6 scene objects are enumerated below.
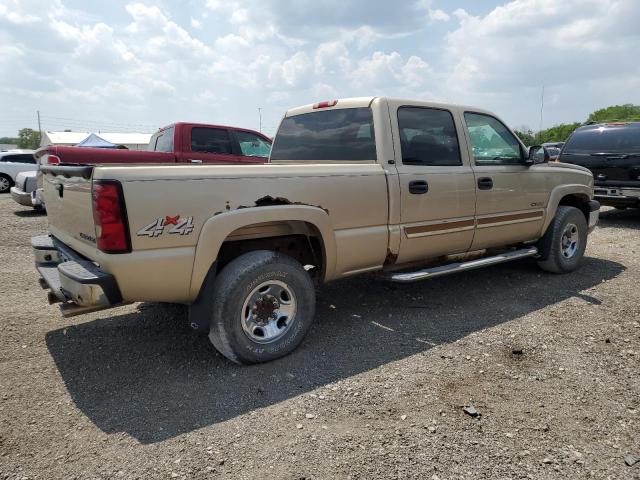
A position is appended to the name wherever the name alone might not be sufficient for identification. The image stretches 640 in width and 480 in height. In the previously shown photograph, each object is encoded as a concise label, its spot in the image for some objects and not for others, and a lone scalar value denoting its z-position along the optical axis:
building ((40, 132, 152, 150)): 34.45
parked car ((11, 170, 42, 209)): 10.91
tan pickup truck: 2.96
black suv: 8.73
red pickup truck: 7.52
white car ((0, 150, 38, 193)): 16.39
